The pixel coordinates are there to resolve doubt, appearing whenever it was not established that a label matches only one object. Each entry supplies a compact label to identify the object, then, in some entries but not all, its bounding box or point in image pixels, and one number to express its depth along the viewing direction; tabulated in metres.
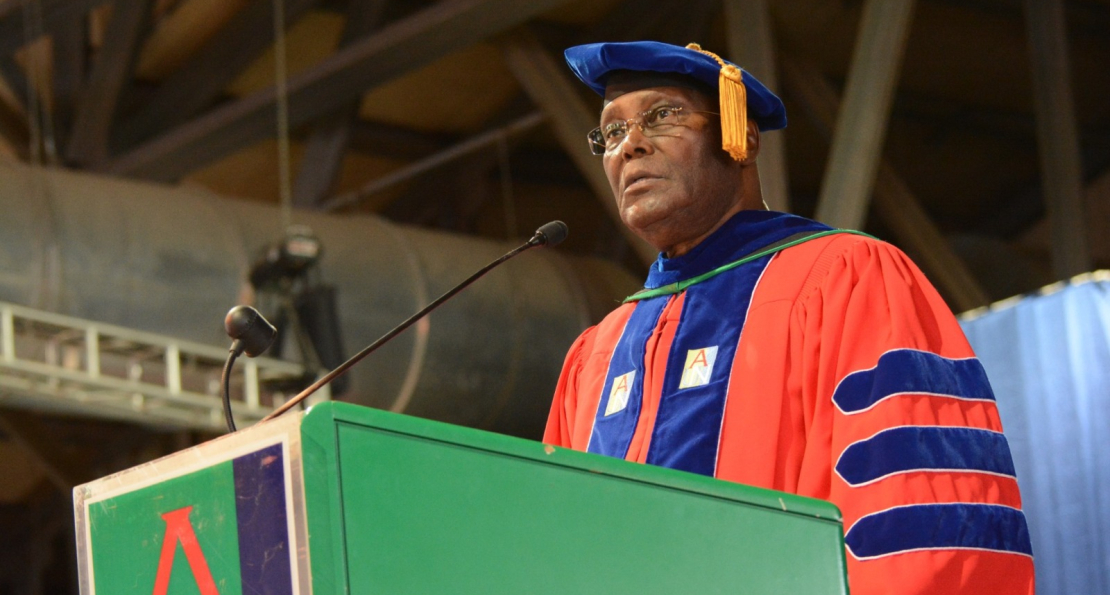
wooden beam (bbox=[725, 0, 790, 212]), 12.29
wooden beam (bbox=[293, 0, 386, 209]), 14.74
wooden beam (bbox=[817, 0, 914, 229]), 11.76
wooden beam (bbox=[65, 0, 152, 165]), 13.50
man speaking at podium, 3.23
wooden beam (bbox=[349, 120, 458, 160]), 16.98
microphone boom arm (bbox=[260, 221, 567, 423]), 3.45
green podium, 2.37
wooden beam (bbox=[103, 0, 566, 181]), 13.23
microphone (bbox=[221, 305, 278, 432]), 3.56
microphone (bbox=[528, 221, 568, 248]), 4.00
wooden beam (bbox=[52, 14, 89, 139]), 13.69
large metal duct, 10.52
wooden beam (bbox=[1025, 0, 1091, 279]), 15.40
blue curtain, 7.95
